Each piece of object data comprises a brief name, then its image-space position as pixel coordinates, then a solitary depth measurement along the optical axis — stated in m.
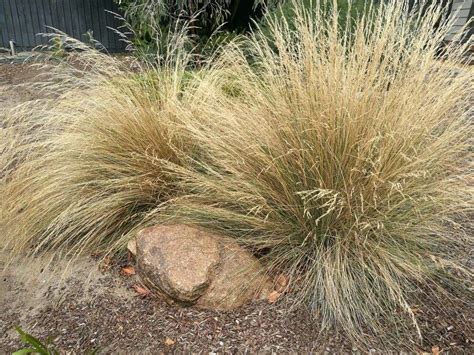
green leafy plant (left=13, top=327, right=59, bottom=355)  1.56
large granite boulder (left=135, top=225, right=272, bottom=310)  1.85
